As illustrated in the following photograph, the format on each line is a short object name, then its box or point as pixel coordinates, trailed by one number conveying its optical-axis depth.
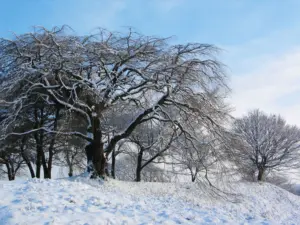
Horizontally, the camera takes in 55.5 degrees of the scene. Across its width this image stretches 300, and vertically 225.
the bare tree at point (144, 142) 19.00
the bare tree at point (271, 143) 22.64
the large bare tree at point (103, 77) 11.29
